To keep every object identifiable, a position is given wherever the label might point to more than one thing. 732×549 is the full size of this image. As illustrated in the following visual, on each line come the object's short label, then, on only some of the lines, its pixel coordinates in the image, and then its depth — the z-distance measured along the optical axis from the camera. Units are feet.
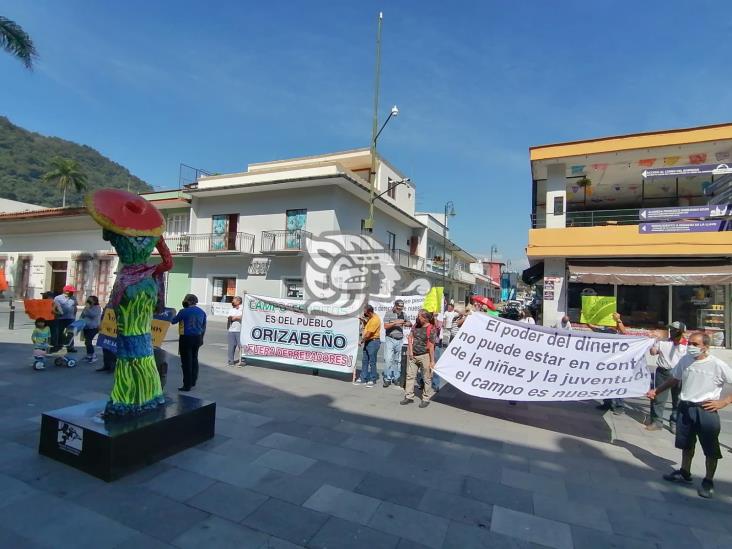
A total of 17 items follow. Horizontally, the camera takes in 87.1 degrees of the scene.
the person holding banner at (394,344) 26.02
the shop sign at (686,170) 33.55
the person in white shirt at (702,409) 12.75
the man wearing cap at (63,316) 27.84
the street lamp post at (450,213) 103.53
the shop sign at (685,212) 40.29
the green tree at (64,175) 131.03
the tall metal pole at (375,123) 51.93
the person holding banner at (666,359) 20.10
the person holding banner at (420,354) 22.18
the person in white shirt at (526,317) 28.04
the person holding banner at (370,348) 26.43
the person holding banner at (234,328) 30.30
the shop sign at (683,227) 41.27
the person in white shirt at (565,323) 38.01
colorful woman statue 13.48
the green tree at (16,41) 37.29
